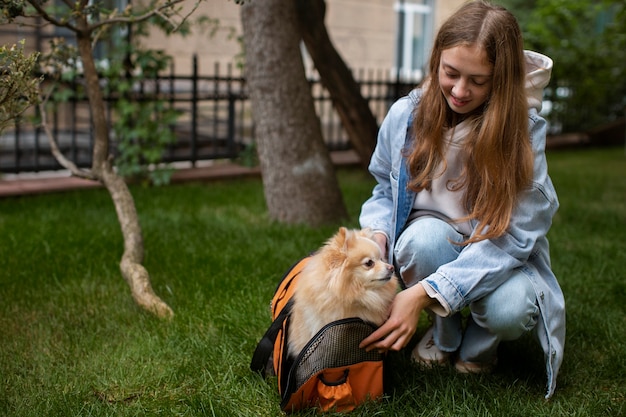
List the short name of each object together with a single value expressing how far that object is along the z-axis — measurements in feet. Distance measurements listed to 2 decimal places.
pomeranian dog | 7.24
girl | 7.49
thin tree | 10.32
